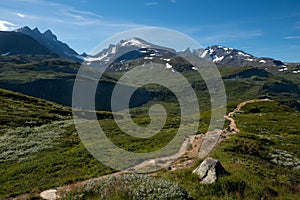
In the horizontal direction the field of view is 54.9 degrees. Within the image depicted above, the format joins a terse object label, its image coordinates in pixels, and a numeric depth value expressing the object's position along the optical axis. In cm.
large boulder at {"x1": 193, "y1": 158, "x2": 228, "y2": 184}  1693
